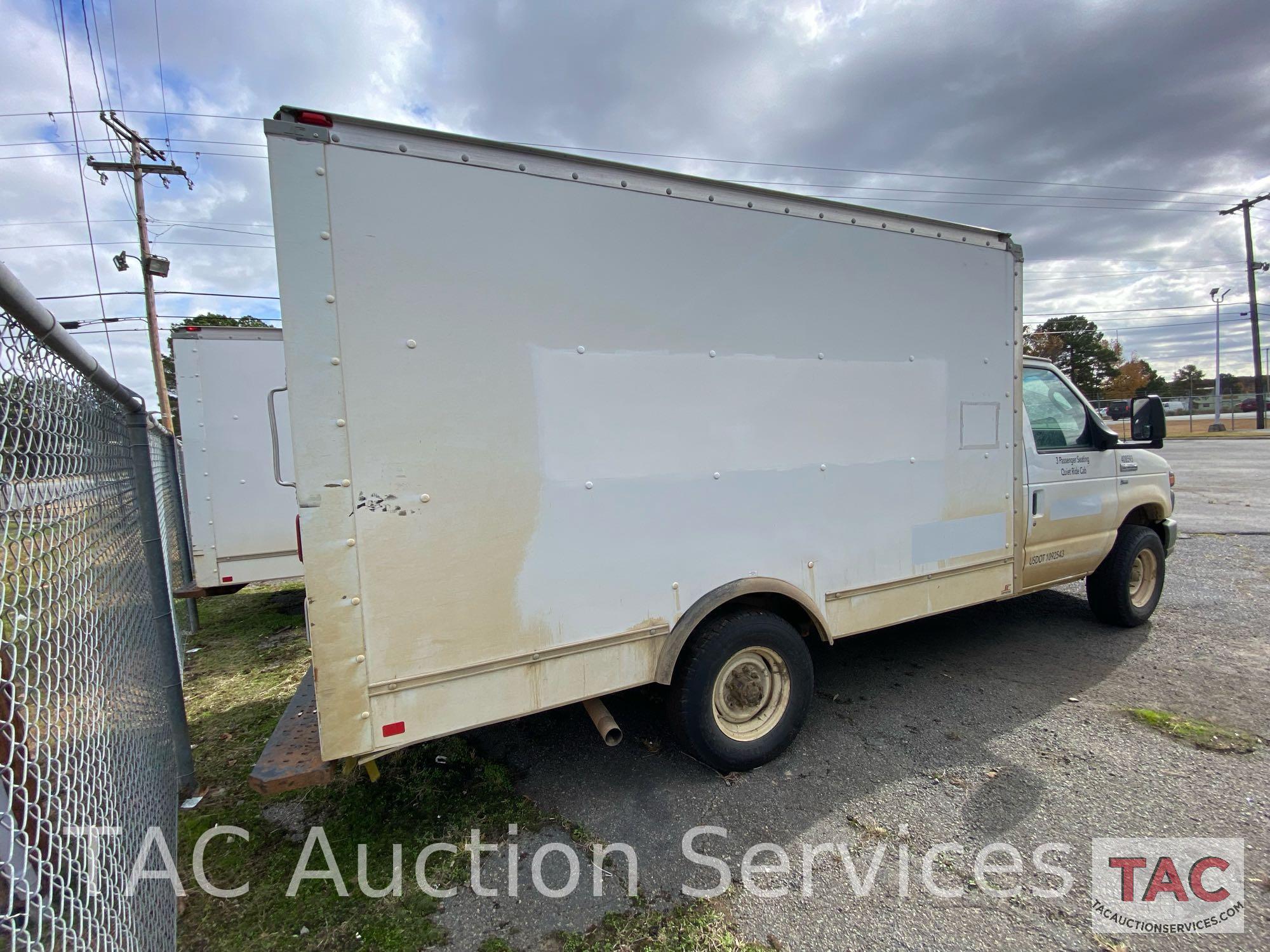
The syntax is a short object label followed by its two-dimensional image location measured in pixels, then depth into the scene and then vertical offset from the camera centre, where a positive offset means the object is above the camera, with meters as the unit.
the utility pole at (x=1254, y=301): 28.45 +5.55
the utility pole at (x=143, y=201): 16.64 +7.98
